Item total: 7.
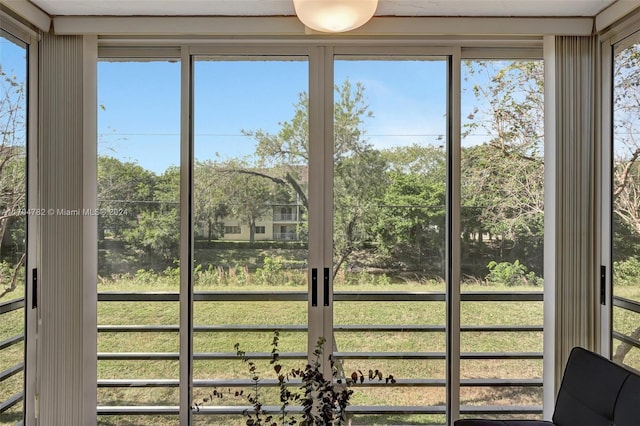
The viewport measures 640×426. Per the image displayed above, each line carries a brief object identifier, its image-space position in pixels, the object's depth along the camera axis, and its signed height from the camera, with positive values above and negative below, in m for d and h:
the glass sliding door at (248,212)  2.16 +0.03
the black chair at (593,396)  1.46 -0.74
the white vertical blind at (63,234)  2.02 -0.09
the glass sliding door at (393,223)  2.16 -0.03
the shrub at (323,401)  1.38 -0.68
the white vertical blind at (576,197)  2.06 +0.11
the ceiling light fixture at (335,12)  1.13 +0.62
